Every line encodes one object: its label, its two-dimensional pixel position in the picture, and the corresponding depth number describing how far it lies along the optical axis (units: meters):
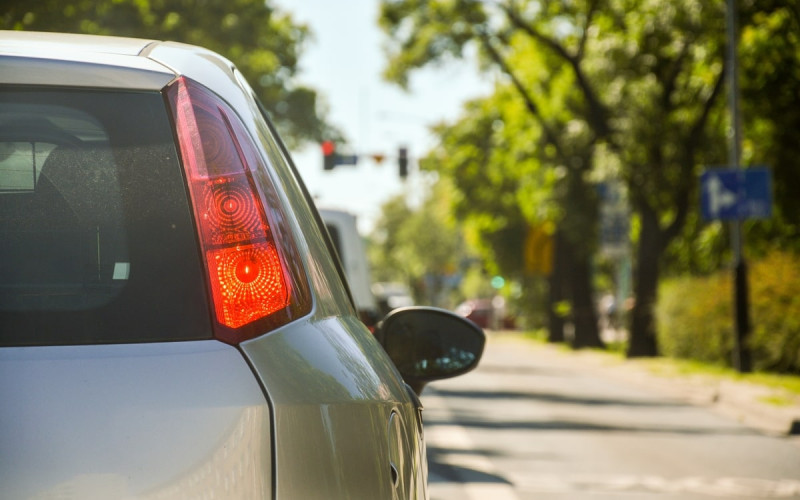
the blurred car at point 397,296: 75.30
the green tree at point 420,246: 94.30
